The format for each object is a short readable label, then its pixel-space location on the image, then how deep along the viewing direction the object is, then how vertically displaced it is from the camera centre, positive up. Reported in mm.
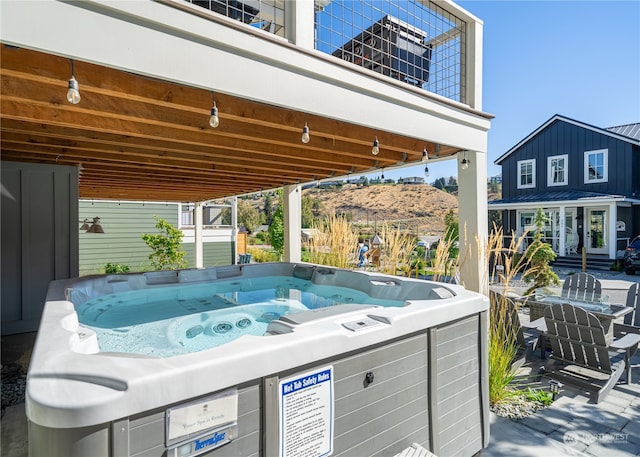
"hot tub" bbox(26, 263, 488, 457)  1142 -693
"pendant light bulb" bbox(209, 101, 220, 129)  2420 +756
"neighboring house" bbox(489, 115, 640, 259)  12031 +1531
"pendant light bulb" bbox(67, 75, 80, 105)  1925 +739
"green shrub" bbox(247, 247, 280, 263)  11812 -1119
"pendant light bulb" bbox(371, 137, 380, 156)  3518 +806
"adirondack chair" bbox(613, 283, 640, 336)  3938 -1093
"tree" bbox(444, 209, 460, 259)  10383 +304
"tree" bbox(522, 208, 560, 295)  6281 -733
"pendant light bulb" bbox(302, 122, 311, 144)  2915 +773
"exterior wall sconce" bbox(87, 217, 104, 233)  5805 -58
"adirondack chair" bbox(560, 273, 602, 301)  4414 -871
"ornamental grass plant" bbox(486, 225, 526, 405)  2984 -1046
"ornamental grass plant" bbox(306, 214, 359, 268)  5668 -310
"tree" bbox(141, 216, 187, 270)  8531 -560
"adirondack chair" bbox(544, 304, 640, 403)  3154 -1188
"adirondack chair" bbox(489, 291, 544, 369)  3311 -1002
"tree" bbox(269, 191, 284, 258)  11742 -248
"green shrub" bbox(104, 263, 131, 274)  8625 -1146
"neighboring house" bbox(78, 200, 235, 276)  10070 -389
